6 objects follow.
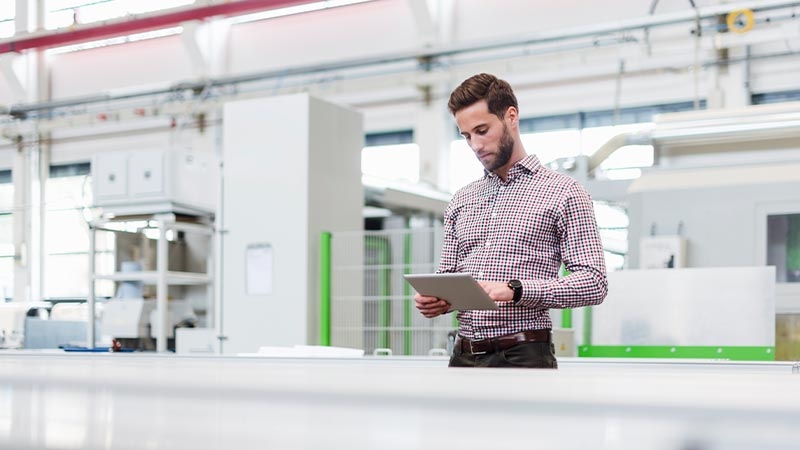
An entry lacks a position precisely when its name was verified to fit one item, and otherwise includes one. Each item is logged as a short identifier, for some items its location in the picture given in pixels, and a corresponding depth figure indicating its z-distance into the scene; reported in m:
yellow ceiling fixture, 7.82
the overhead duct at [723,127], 4.62
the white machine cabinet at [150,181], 5.82
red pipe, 10.36
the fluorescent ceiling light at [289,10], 10.61
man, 1.94
